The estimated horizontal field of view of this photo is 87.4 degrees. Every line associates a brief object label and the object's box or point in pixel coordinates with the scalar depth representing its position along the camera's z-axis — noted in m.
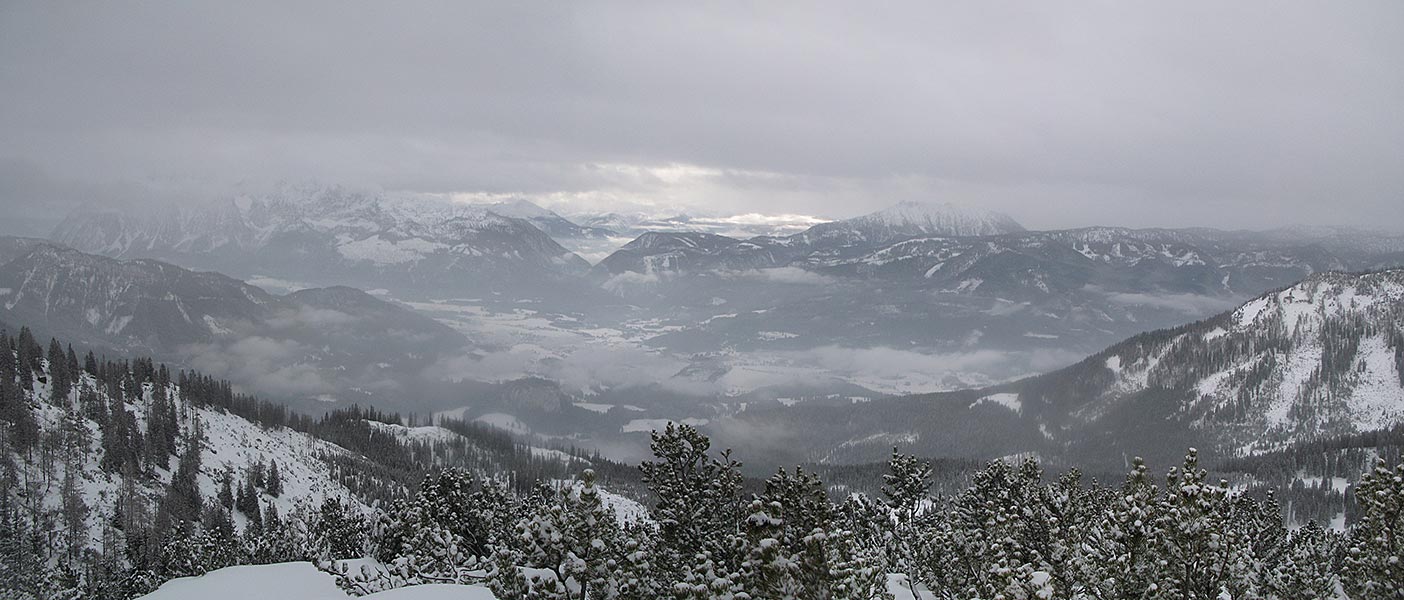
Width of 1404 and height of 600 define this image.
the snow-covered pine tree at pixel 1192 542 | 19.28
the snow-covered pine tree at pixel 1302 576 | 29.08
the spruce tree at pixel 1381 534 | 20.28
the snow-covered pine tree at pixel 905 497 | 35.69
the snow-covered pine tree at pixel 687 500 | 24.55
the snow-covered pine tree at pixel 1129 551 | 20.65
